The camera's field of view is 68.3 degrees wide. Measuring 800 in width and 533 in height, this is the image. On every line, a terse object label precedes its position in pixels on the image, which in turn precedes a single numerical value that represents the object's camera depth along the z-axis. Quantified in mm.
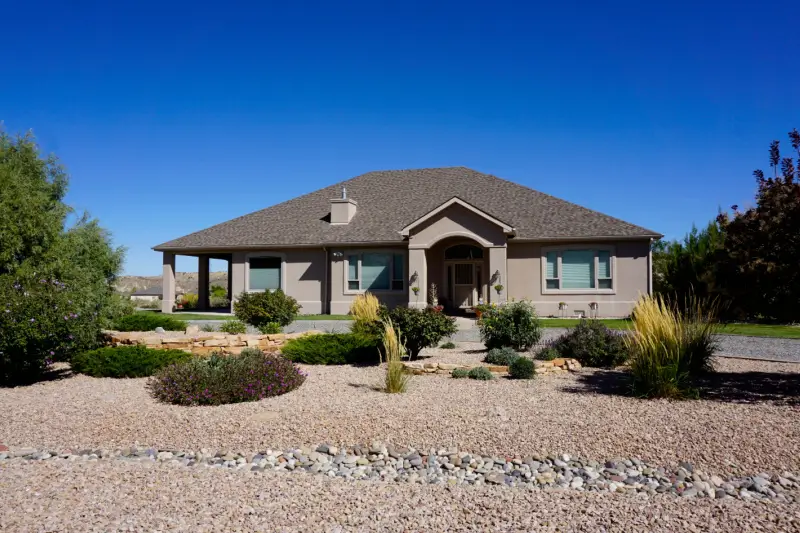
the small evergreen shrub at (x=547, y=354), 11438
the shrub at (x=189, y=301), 33219
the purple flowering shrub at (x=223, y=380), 8539
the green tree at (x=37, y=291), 9875
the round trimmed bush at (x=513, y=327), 12703
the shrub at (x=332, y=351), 11891
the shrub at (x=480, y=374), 9914
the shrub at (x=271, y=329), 16109
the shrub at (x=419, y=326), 11805
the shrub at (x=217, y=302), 36031
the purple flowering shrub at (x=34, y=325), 9719
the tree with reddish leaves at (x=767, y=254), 7832
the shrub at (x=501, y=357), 11055
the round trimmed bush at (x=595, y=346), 11289
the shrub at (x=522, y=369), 9961
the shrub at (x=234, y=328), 15867
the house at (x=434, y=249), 22734
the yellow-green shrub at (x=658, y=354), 8234
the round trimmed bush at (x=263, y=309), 17031
